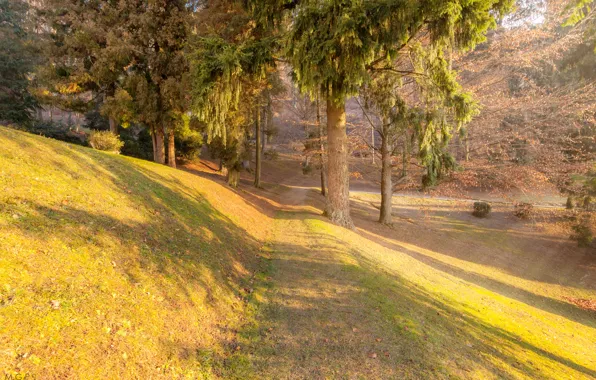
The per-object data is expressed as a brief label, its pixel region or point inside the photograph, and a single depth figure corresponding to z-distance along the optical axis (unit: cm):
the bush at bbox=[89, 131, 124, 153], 1445
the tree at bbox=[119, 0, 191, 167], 1623
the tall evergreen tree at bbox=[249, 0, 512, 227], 951
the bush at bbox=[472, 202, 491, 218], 2334
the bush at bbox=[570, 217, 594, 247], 1759
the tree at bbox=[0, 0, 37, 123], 2225
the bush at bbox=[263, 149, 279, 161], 3297
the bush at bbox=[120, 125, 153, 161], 2433
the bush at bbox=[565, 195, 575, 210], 2008
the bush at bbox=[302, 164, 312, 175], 3269
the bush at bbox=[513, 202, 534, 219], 1945
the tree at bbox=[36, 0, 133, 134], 1645
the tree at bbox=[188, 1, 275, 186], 1179
